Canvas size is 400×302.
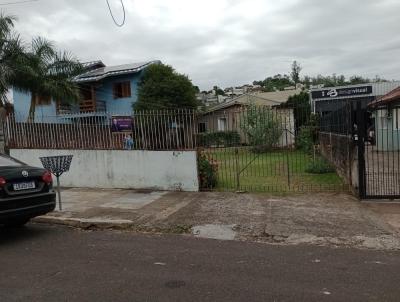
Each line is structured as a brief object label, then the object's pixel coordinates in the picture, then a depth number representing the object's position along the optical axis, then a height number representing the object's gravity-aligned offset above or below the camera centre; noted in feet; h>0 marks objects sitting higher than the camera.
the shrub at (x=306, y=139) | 61.16 -2.09
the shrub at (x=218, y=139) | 38.40 -0.76
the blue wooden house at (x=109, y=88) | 110.22 +11.56
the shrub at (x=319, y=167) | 51.16 -4.83
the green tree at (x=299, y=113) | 37.88 +1.18
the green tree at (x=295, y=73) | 289.12 +32.86
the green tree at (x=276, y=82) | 259.88 +27.63
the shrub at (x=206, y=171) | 37.49 -3.33
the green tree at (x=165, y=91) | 98.63 +8.86
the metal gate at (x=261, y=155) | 38.55 -2.99
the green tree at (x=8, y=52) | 66.49 +12.90
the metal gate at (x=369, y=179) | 31.48 -4.94
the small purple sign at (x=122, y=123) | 39.06 +0.97
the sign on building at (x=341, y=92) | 115.03 +7.71
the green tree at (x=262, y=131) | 49.00 -0.44
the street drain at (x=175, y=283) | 16.03 -5.29
